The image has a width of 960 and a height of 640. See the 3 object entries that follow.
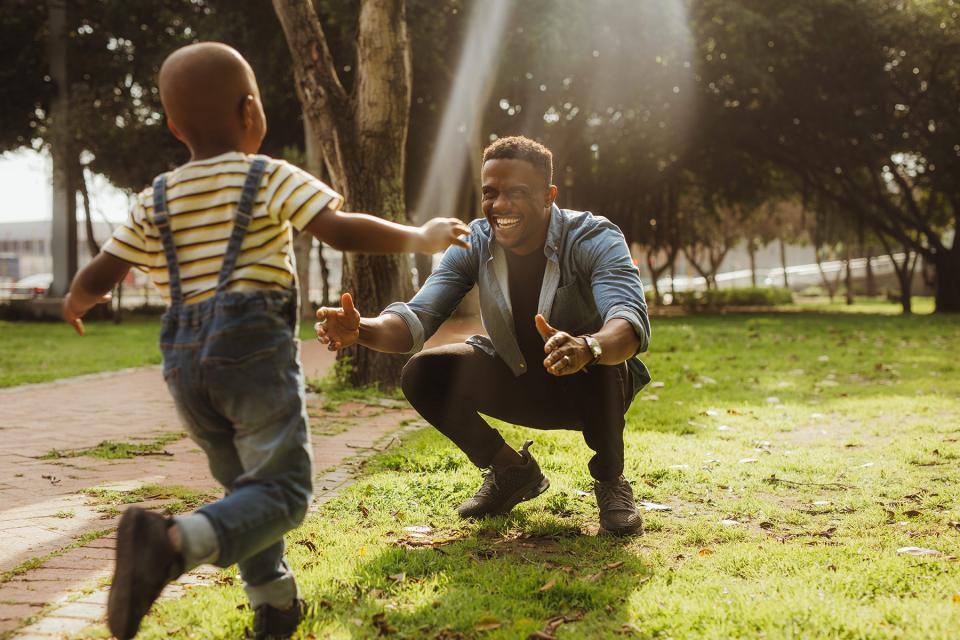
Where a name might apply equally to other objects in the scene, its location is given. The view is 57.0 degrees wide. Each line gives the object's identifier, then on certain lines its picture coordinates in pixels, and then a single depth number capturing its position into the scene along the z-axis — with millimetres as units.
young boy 2447
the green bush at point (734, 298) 28672
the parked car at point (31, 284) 34641
